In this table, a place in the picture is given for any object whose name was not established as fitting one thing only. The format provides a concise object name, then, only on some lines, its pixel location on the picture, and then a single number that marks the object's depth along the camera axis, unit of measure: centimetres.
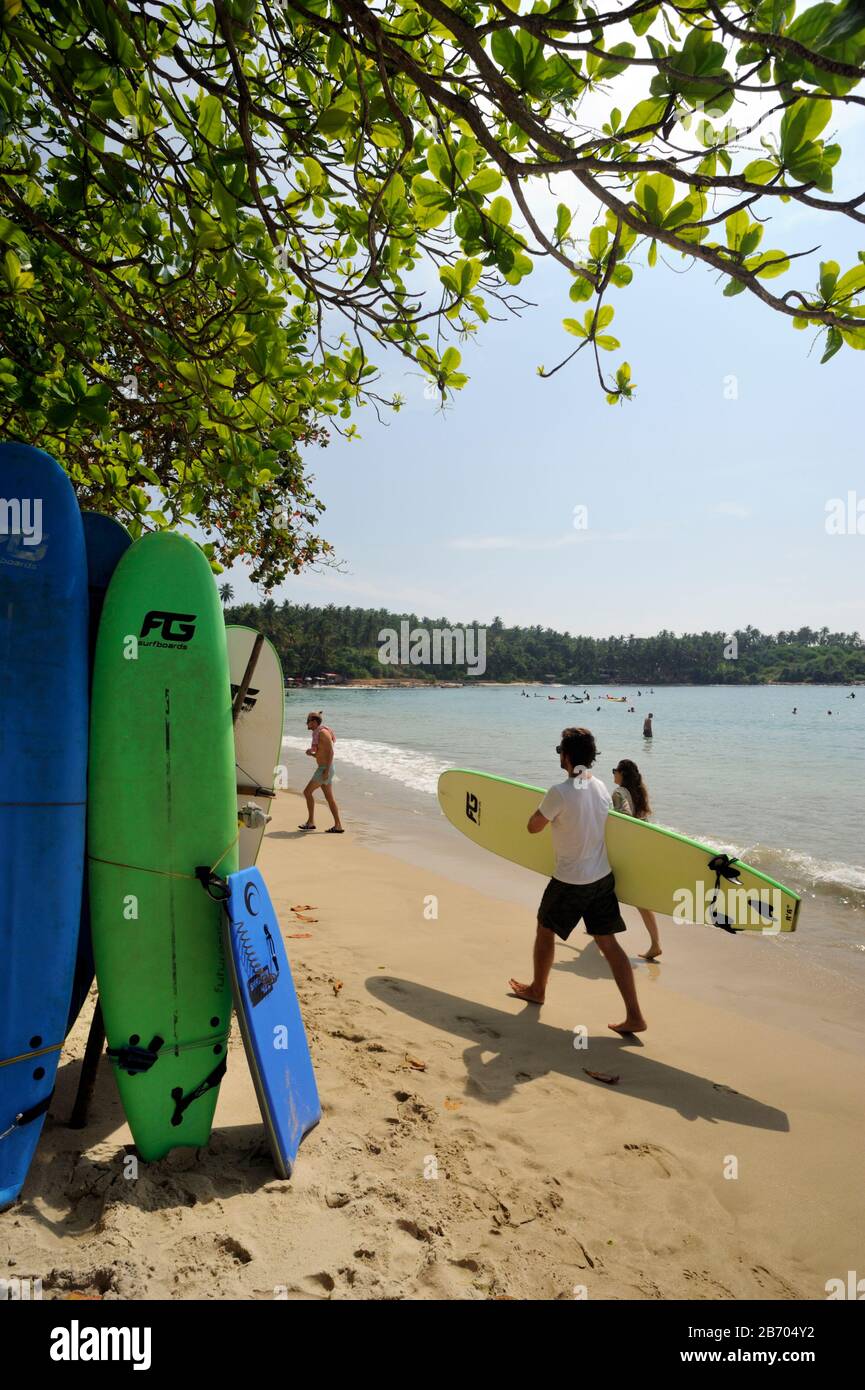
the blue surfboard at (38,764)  246
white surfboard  436
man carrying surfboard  401
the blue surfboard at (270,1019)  249
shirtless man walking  988
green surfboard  258
